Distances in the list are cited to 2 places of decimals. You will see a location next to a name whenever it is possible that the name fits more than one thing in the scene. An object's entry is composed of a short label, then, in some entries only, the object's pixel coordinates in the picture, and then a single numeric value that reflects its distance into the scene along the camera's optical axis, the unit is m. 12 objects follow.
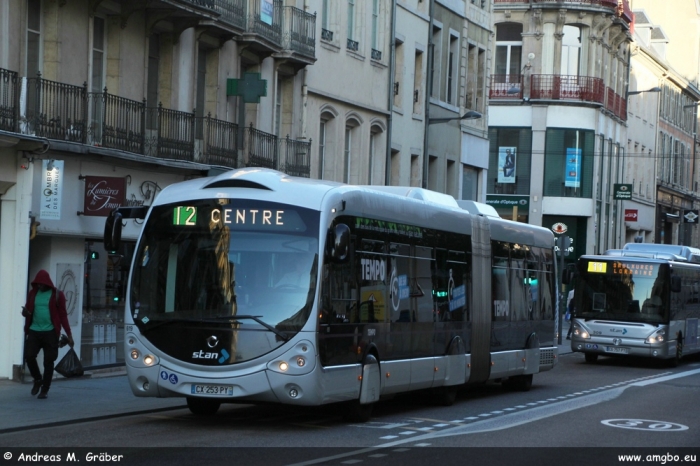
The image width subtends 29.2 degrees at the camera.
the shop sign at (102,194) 22.75
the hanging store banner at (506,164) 60.41
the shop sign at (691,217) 81.38
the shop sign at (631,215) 69.12
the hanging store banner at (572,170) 60.50
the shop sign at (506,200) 59.62
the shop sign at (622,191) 63.59
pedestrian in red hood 18.25
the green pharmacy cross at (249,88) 29.25
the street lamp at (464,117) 39.31
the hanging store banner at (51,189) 21.52
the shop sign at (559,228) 44.62
